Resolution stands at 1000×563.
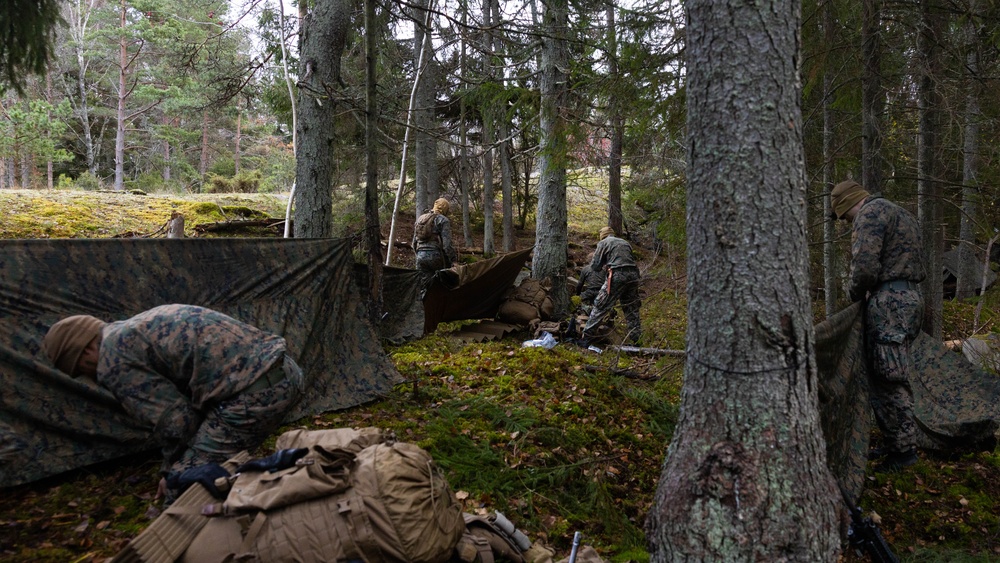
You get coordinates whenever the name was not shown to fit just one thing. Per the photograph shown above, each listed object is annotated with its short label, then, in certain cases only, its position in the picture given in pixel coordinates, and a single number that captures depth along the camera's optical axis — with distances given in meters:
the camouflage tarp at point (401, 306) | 7.38
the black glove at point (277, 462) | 2.76
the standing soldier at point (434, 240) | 8.61
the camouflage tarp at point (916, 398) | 3.96
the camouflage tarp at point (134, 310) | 3.56
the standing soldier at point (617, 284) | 8.39
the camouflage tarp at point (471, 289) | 7.94
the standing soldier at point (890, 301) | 4.66
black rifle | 3.24
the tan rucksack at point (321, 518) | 2.51
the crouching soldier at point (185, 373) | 3.03
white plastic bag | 8.13
